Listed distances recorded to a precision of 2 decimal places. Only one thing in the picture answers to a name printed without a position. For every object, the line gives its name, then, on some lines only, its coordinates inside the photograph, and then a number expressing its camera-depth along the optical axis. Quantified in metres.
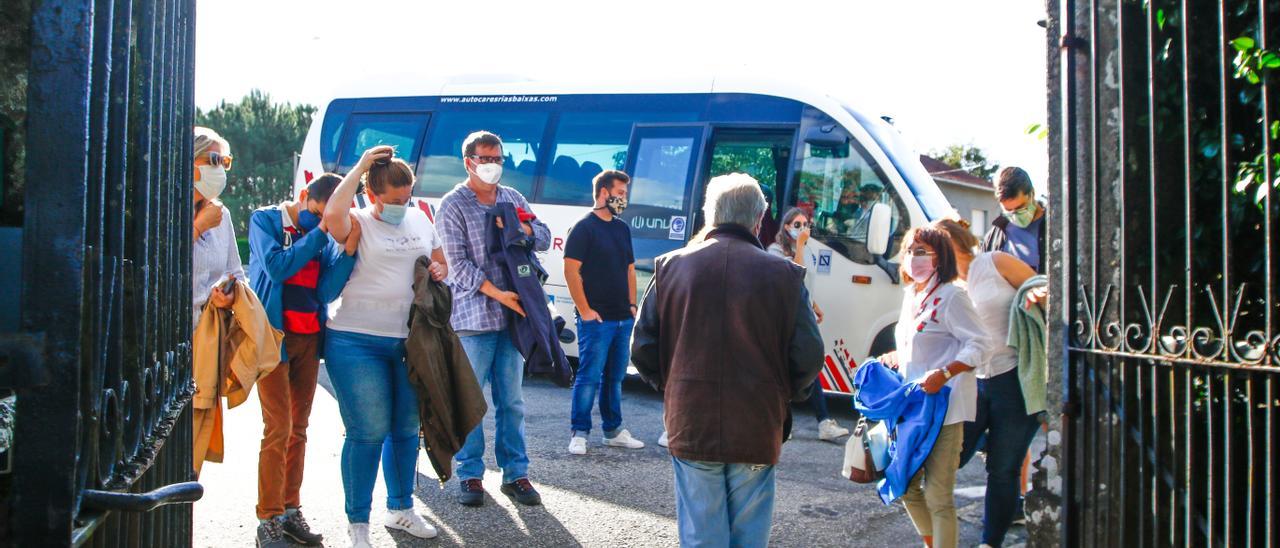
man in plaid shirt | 5.78
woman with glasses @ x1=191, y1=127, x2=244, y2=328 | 4.25
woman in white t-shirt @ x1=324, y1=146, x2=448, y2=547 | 4.76
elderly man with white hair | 3.80
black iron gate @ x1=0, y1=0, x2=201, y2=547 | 1.44
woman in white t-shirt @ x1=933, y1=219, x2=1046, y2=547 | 4.79
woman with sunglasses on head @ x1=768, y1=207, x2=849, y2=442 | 7.94
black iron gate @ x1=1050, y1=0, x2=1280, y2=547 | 2.81
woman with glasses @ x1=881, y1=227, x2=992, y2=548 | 4.48
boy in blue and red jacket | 4.81
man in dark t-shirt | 7.16
